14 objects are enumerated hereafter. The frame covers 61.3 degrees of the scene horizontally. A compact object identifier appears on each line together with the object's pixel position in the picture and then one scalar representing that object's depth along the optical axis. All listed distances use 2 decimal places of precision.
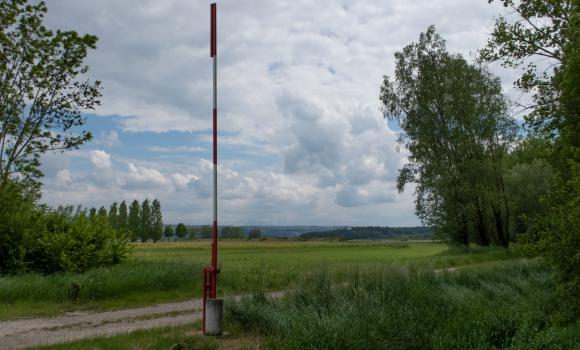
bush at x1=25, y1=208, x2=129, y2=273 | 16.67
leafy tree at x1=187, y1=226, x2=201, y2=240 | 182.25
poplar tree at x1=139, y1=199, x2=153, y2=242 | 135.75
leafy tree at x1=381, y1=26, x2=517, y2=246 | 37.38
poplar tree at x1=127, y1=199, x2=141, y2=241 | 131.50
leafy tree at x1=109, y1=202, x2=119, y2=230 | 123.30
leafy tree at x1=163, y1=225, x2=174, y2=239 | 168.00
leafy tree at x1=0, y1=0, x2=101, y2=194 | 17.11
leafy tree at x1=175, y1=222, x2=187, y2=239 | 173.77
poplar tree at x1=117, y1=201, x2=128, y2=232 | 129.29
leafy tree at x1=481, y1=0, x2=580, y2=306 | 10.12
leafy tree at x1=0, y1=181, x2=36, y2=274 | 16.11
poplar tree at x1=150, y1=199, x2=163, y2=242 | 139.12
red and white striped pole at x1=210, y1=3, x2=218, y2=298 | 9.79
